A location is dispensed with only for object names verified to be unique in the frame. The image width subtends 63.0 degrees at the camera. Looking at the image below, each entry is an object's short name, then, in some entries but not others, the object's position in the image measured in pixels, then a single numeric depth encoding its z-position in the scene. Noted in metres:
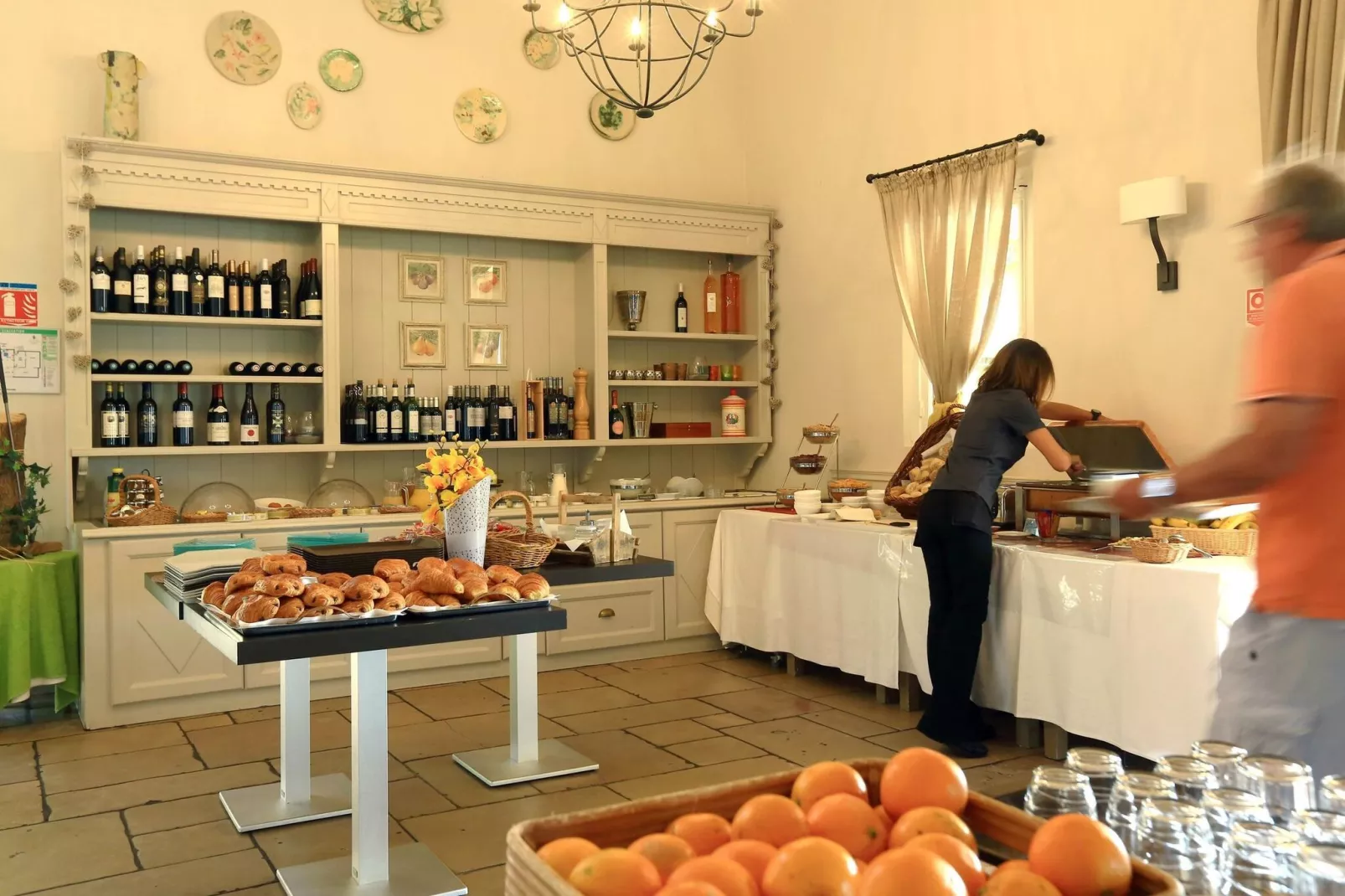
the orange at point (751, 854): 0.99
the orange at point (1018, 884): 0.88
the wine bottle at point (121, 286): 5.40
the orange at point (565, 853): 0.98
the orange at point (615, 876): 0.94
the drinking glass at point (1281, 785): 1.08
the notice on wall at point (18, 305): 5.39
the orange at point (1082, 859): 0.90
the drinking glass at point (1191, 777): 1.08
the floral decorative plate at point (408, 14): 6.29
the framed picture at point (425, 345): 6.32
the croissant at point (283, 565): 3.09
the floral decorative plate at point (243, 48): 5.87
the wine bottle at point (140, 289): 5.40
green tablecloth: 4.73
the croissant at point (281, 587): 2.84
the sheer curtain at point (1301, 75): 3.81
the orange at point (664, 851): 1.01
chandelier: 6.84
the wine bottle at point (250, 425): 5.66
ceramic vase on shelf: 5.41
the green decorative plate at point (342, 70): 6.14
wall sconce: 4.42
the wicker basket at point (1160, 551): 3.71
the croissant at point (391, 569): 3.17
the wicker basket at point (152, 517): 5.05
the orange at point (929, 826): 1.03
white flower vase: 3.55
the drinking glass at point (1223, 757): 1.14
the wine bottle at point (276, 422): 5.76
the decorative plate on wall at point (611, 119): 6.98
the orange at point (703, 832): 1.06
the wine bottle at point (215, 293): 5.57
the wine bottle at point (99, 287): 5.32
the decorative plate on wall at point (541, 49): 6.74
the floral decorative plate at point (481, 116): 6.54
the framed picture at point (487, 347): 6.53
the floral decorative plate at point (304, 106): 6.05
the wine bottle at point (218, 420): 5.58
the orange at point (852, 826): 1.06
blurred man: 1.76
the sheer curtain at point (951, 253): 5.35
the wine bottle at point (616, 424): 6.67
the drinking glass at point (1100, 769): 1.11
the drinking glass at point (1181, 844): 0.95
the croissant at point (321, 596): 2.87
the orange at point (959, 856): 0.95
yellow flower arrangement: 3.57
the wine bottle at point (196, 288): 5.56
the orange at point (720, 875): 0.94
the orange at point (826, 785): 1.14
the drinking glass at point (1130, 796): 1.03
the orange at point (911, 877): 0.87
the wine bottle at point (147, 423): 5.47
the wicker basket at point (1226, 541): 3.81
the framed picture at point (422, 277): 6.33
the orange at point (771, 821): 1.06
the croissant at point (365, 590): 2.96
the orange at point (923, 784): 1.11
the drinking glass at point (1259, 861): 0.91
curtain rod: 5.15
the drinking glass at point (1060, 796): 1.07
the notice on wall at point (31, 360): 5.39
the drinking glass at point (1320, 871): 0.85
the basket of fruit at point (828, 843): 0.91
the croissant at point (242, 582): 3.00
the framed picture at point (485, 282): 6.52
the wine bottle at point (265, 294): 5.70
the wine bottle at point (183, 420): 5.53
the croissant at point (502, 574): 3.22
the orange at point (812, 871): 0.93
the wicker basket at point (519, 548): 3.60
